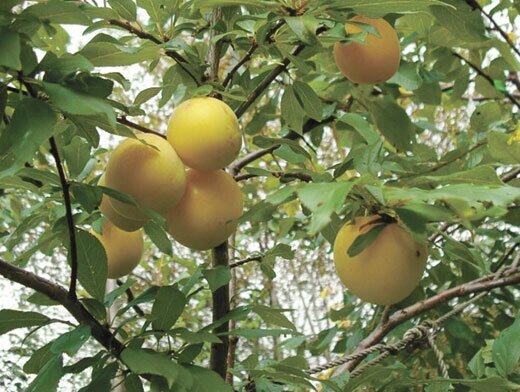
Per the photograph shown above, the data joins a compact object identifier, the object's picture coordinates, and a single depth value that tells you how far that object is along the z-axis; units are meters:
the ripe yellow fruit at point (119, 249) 0.73
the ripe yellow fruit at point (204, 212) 0.60
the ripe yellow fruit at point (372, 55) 0.71
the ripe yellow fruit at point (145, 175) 0.55
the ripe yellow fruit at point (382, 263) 0.56
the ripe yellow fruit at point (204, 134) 0.57
